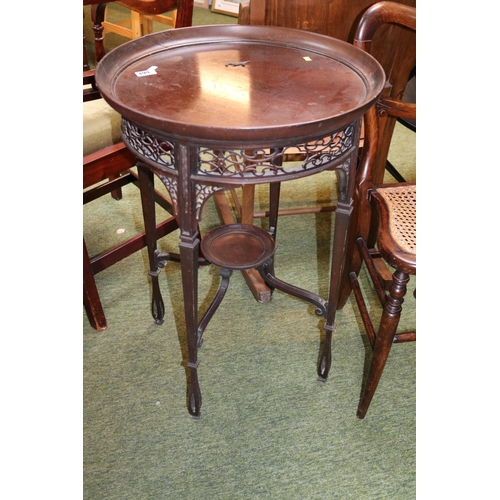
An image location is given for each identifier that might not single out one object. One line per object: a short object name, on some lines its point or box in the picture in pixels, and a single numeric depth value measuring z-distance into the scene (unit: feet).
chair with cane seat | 4.66
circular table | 3.89
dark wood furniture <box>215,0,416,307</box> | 6.29
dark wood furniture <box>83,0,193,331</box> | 5.76
